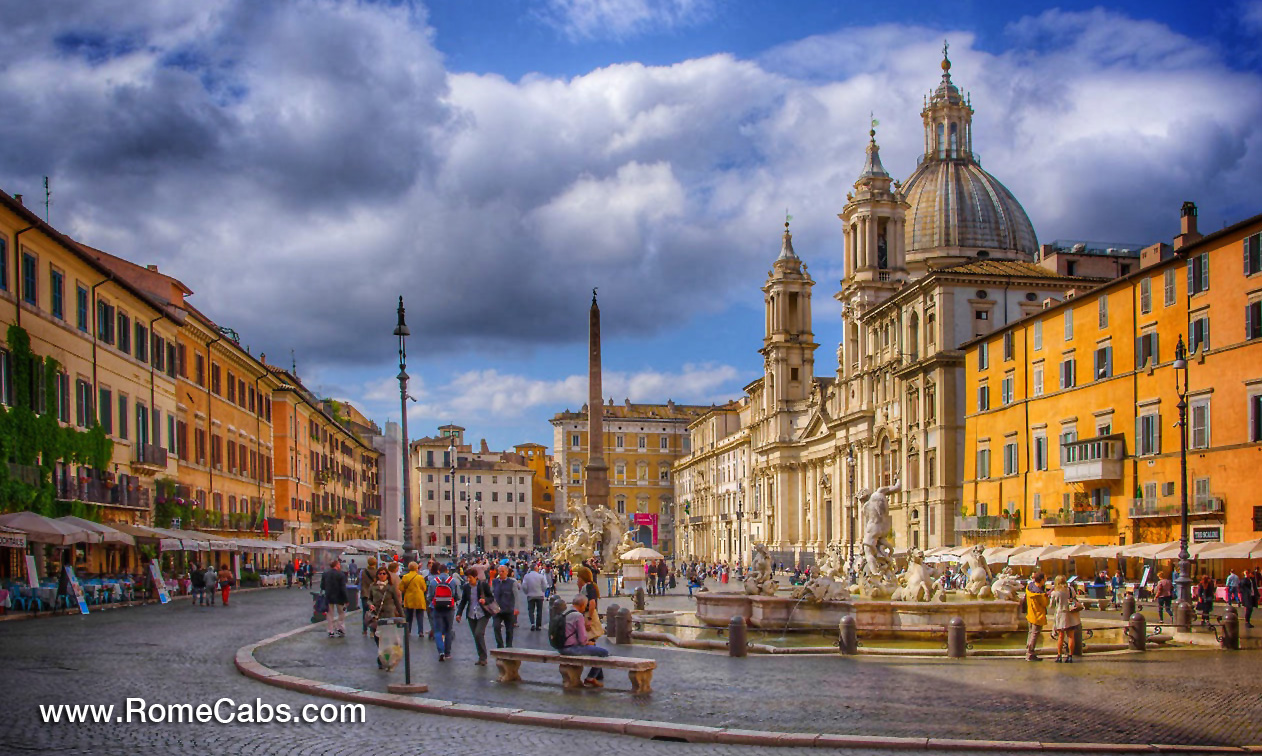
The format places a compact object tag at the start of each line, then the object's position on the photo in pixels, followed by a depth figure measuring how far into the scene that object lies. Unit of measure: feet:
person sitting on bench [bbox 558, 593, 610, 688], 54.44
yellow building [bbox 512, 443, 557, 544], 504.02
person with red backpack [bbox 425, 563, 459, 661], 64.90
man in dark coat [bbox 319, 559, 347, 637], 81.46
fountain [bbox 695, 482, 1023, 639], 86.28
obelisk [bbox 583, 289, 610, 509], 211.41
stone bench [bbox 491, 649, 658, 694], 52.70
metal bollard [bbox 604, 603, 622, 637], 85.51
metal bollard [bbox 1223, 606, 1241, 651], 77.66
